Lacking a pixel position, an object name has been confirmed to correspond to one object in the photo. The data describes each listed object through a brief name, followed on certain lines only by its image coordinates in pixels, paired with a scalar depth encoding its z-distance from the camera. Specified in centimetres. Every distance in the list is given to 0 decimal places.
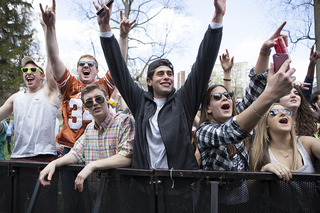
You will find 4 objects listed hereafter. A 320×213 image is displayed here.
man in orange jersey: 263
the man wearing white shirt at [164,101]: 200
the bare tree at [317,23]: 747
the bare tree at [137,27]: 1543
